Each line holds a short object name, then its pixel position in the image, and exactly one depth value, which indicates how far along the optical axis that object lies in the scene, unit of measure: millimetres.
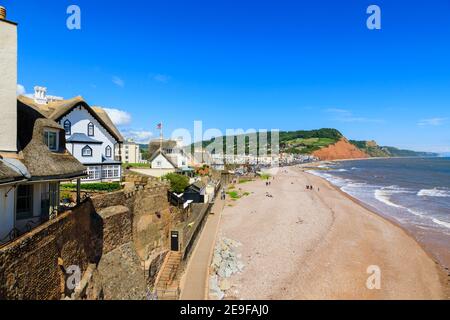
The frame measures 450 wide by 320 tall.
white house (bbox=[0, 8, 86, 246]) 9016
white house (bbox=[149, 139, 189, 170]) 43406
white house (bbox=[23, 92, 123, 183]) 20719
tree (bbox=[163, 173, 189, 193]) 31562
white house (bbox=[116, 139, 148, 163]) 97062
